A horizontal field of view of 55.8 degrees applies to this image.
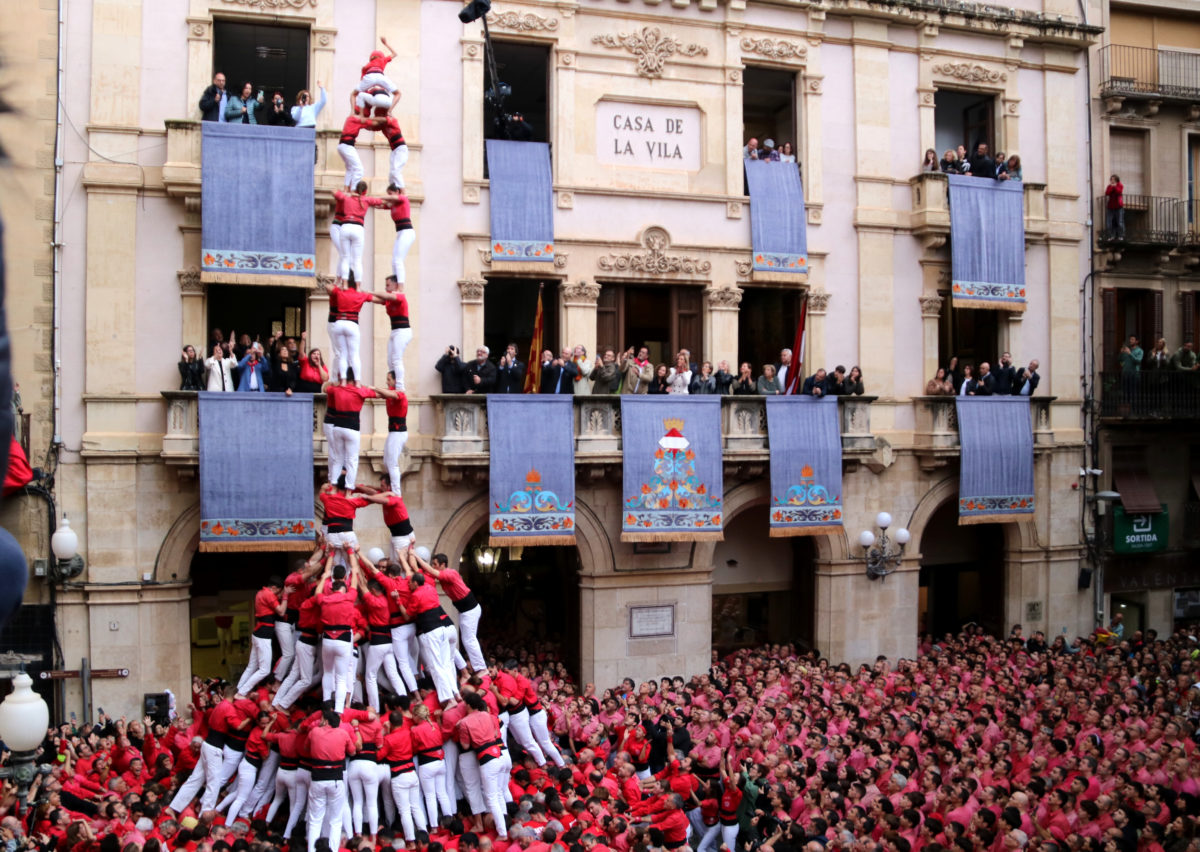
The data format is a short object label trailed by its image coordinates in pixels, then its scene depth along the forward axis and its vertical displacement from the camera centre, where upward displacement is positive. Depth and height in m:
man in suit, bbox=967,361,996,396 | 26.56 +1.36
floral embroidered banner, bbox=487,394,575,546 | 22.83 -0.54
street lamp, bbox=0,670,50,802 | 10.72 -2.69
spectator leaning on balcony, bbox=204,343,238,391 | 21.72 +1.39
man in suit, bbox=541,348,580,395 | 23.42 +1.46
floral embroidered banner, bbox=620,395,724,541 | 23.61 -0.56
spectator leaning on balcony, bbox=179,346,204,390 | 21.70 +1.39
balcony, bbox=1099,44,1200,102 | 28.81 +9.58
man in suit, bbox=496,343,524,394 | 23.33 +1.43
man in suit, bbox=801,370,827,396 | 25.00 +1.29
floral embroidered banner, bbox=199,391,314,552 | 21.23 -0.56
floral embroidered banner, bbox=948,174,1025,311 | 26.56 +4.71
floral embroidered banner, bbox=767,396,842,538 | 24.80 -0.50
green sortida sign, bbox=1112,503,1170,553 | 28.30 -2.29
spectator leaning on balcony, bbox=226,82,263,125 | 22.17 +6.57
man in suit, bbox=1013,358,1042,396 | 26.81 +1.47
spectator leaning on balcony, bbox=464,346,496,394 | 22.97 +1.39
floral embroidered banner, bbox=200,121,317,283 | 21.66 +4.65
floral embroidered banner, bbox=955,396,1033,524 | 26.12 -0.42
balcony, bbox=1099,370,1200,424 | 28.12 +1.14
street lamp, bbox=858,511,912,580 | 25.80 -2.55
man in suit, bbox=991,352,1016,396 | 26.67 +1.57
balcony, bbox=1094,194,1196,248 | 28.52 +5.63
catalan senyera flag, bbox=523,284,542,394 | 23.73 +1.75
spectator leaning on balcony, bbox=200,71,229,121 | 21.89 +6.61
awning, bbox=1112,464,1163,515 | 28.40 -1.24
